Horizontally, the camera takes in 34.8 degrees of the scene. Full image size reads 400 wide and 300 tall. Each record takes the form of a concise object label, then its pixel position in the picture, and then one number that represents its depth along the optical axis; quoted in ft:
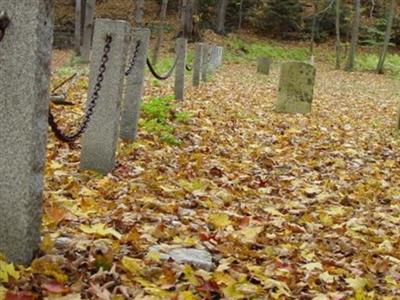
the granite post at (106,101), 17.48
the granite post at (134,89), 22.22
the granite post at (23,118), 9.88
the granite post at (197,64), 47.96
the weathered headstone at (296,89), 39.58
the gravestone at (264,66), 80.94
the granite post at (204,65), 56.90
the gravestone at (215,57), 72.06
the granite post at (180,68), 37.01
